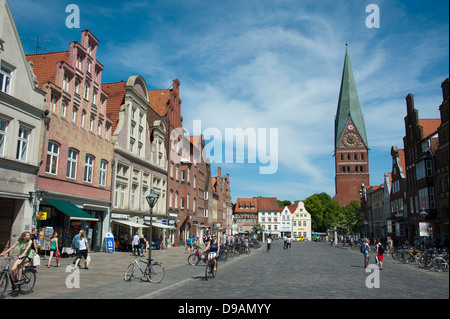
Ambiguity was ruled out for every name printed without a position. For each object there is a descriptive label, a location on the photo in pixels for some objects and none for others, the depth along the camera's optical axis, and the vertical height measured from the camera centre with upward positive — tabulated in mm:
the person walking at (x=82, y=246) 17078 -1100
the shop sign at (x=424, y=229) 31922 -269
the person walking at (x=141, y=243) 28462 -1568
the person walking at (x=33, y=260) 12189 -1249
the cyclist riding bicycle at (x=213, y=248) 16172 -1076
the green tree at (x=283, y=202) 147725 +8358
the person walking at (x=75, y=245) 17439 -1087
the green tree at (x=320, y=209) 116125 +4791
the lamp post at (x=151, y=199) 16969 +1023
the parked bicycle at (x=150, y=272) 14195 -1862
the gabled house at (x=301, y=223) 119812 +369
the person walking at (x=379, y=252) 21062 -1460
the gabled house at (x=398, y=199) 52547 +3821
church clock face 124500 +27213
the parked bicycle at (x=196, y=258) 23306 -2157
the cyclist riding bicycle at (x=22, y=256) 10777 -1041
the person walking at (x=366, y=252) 22203 -1539
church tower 119375 +25600
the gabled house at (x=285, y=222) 121062 +599
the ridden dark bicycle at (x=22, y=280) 10469 -1663
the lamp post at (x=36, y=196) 21547 +1363
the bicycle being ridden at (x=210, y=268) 15894 -1869
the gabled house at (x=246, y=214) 120438 +2898
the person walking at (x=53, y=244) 19234 -1155
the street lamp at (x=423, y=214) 30941 +944
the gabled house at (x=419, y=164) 43156 +7309
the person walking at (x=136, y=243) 27438 -1494
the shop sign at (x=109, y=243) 28703 -1595
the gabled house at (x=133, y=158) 32781 +5851
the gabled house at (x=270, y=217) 121188 +2080
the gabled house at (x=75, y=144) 23906 +5254
